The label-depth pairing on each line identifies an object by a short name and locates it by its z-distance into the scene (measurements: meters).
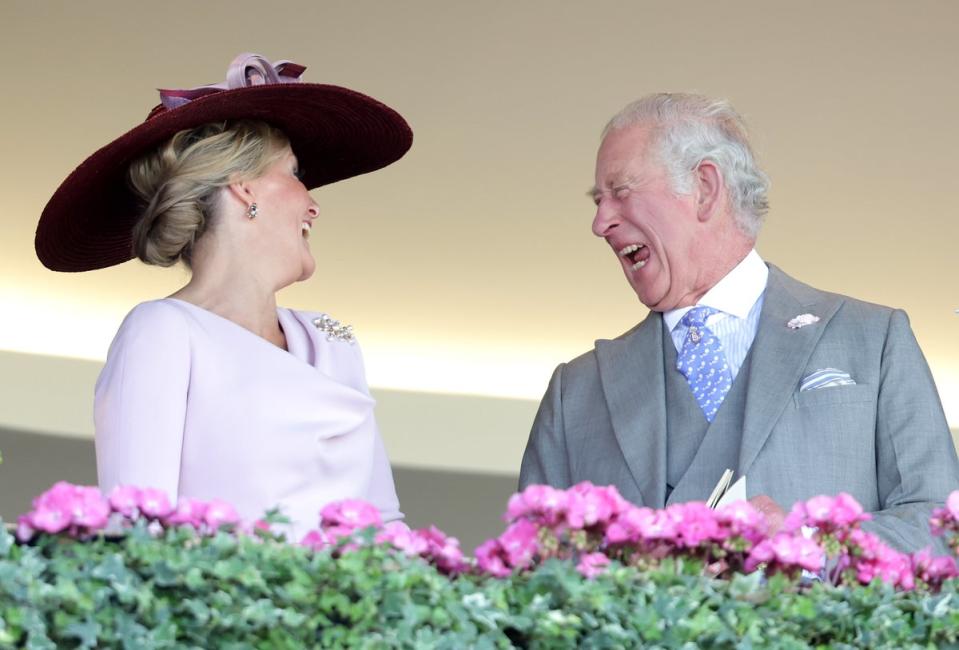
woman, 12.18
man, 12.37
